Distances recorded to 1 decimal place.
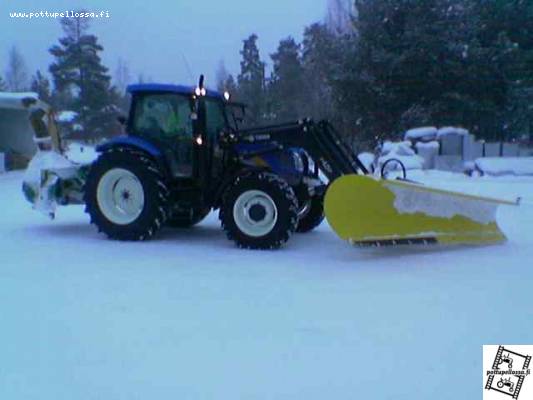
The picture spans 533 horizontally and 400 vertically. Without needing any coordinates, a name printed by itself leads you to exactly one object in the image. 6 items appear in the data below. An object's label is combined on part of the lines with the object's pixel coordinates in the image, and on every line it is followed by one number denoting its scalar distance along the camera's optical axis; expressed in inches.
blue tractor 262.2
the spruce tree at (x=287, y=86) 1101.7
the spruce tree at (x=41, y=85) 1863.4
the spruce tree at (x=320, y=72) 950.6
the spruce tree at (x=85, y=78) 1535.4
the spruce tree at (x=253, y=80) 1086.4
